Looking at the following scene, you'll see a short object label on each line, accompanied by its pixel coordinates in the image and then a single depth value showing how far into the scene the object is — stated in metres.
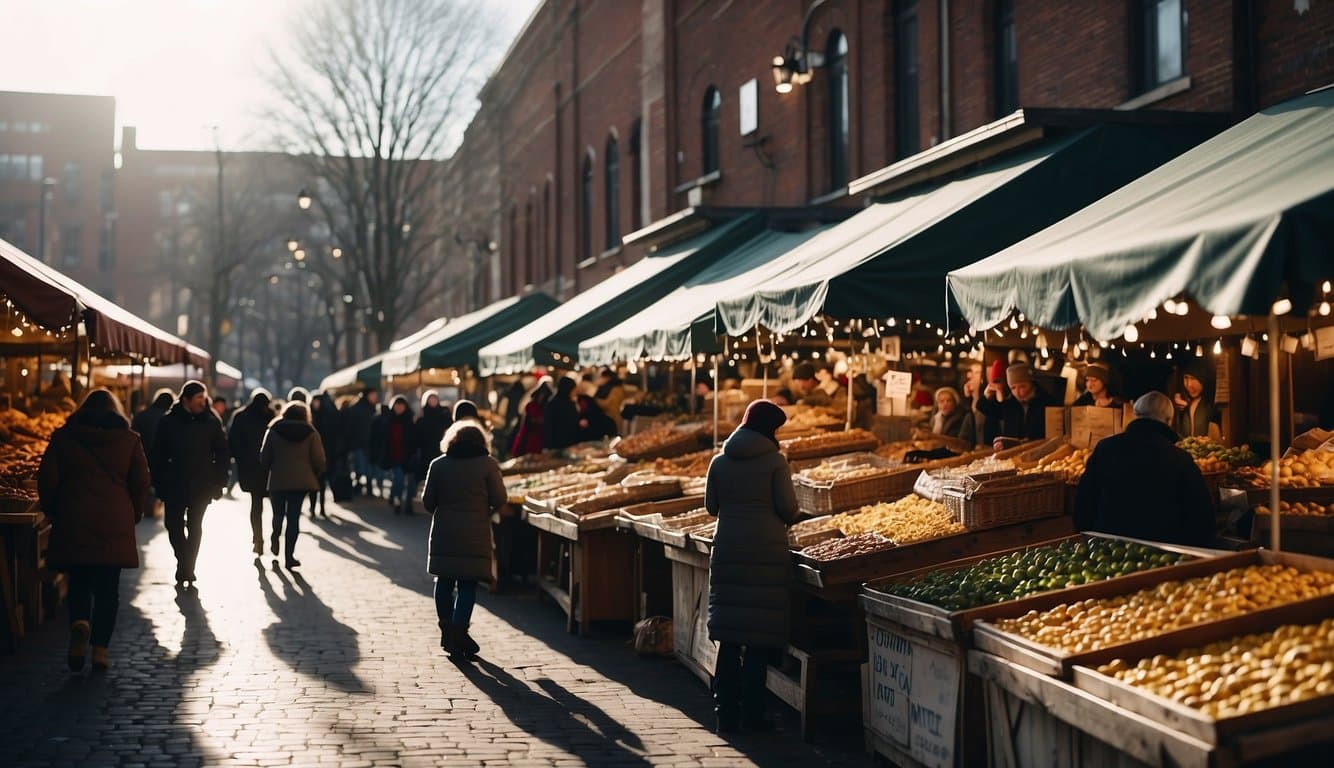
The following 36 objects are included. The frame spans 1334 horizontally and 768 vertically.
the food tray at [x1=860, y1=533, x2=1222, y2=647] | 6.72
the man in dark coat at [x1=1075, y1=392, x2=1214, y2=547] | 8.34
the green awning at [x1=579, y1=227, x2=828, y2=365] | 13.58
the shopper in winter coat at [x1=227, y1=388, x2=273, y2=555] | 17.12
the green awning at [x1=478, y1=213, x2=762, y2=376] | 18.47
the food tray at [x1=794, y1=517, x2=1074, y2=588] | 8.35
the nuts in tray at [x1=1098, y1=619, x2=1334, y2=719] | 5.05
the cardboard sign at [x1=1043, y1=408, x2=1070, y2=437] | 12.19
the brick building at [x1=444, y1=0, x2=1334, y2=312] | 12.76
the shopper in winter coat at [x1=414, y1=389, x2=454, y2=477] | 22.77
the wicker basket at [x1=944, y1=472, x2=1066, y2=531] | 8.76
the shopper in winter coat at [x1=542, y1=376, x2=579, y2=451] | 19.56
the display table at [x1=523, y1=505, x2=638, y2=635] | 12.25
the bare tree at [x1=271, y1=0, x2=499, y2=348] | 39.03
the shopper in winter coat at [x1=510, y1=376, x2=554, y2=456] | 20.41
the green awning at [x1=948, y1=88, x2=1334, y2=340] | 5.64
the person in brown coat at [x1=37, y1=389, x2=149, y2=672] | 9.81
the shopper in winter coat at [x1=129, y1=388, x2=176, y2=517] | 20.69
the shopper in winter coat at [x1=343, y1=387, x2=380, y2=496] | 27.48
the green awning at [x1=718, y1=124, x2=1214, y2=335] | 10.45
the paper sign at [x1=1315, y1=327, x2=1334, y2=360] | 9.49
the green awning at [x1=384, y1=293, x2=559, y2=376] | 24.64
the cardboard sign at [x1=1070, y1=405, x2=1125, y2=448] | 11.11
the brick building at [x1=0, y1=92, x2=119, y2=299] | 87.44
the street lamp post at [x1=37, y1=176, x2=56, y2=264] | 75.00
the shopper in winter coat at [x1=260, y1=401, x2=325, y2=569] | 16.33
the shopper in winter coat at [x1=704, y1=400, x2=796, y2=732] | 8.50
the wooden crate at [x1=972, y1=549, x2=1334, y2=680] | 5.85
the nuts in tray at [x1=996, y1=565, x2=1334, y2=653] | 6.18
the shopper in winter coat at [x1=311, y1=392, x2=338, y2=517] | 25.78
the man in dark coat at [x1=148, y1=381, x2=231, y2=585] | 14.18
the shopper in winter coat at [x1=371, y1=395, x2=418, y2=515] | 24.38
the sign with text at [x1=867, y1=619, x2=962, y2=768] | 6.88
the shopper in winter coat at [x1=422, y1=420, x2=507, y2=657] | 10.95
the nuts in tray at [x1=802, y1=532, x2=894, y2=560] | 8.55
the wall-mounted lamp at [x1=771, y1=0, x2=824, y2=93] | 17.86
